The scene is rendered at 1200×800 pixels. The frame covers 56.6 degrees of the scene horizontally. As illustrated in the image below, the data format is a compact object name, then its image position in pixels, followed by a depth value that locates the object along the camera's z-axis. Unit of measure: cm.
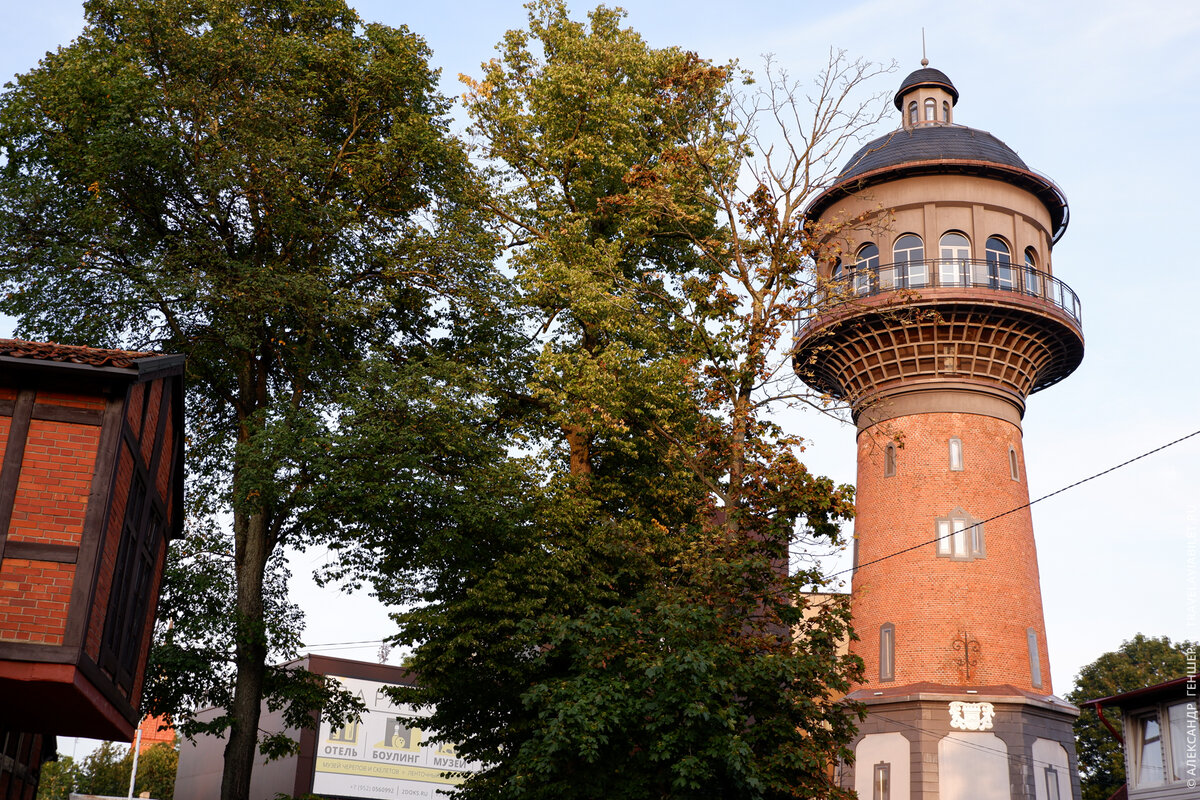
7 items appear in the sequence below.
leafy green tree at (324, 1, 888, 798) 1847
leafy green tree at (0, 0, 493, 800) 2402
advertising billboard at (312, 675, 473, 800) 4344
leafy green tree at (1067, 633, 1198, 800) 4988
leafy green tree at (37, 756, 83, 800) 6188
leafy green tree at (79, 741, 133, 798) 6781
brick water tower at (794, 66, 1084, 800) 3036
